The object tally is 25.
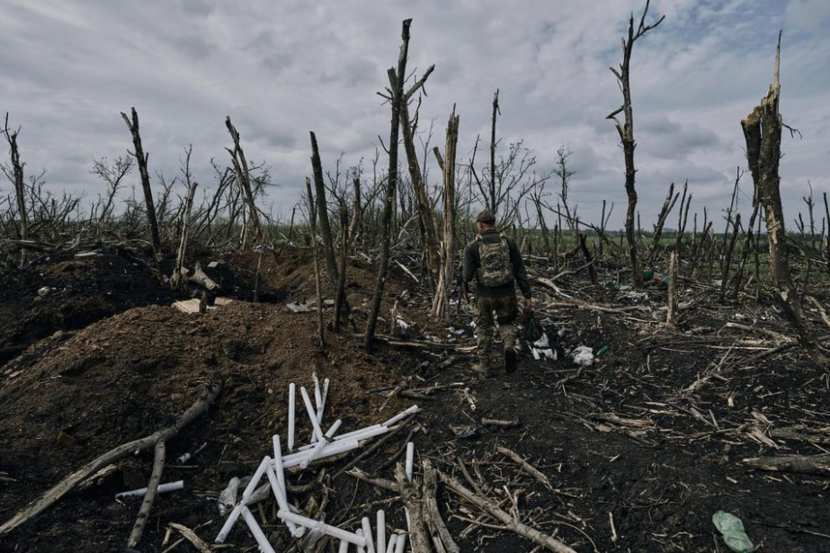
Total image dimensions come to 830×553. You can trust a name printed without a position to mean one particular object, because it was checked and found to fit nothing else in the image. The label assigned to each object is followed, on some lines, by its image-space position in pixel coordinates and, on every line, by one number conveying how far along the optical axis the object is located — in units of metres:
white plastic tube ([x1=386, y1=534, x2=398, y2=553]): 3.10
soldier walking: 5.25
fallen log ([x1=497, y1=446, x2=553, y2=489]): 3.44
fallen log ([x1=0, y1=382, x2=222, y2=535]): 3.15
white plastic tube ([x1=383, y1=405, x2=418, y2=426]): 4.39
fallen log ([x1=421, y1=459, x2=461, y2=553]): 3.05
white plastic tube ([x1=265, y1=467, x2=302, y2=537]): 3.36
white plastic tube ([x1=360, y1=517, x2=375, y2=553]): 3.14
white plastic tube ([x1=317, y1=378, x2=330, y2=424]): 4.49
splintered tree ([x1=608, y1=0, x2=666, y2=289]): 8.40
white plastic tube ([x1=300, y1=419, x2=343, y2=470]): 3.97
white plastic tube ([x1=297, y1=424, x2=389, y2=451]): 4.23
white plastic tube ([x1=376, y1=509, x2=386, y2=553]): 3.15
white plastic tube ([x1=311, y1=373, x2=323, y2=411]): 4.57
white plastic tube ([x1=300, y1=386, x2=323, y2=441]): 4.25
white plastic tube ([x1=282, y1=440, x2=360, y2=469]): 4.01
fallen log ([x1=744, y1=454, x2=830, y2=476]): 3.20
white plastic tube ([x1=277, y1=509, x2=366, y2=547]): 3.19
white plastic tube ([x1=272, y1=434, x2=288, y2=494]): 3.79
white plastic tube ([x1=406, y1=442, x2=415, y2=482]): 3.74
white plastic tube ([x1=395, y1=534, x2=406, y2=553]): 3.08
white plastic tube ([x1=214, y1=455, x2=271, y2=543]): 3.37
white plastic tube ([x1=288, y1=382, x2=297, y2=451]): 4.20
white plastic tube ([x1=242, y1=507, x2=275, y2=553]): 3.23
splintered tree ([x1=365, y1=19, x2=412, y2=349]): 4.96
